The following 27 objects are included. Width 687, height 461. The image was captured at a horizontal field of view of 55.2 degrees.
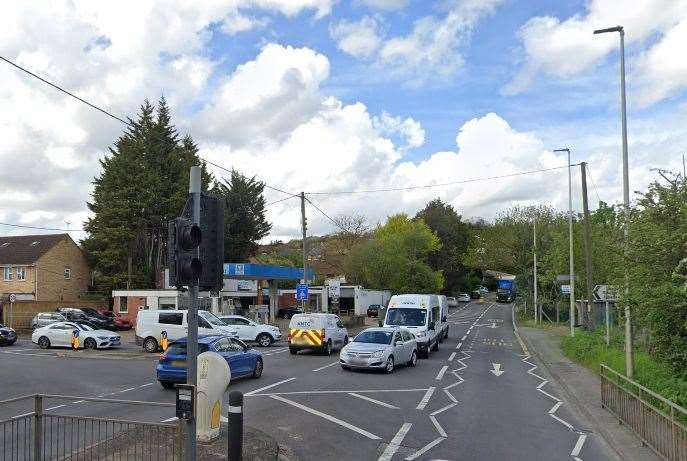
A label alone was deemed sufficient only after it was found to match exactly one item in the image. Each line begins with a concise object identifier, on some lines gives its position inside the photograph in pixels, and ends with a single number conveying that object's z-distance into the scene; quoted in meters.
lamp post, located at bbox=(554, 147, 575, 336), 31.55
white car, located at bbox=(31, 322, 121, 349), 30.64
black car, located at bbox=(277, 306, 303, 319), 57.34
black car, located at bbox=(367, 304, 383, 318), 63.41
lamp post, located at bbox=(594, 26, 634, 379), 14.61
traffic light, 7.54
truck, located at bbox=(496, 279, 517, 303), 99.94
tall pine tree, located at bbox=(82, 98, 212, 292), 55.41
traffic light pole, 7.51
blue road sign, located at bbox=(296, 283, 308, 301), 35.31
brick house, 53.47
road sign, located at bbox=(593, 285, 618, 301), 15.14
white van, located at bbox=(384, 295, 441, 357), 27.02
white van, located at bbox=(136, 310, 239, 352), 28.88
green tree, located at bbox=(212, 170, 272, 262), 65.88
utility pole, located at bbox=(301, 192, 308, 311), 36.28
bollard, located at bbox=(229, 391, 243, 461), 8.83
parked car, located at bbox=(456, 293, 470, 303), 98.75
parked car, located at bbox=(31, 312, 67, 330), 40.50
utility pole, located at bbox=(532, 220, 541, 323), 51.31
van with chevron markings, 26.84
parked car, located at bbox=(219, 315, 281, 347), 32.03
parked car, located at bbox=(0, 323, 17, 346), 34.09
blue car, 16.84
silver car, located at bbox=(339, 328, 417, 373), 20.45
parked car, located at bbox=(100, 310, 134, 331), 42.97
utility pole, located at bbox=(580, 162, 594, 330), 27.62
